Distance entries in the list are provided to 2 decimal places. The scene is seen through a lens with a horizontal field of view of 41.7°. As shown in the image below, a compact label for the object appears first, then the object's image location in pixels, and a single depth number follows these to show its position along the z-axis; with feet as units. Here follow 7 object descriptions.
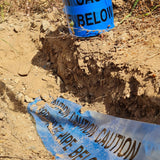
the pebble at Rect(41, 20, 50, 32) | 11.70
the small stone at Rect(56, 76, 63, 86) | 10.61
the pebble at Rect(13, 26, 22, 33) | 12.35
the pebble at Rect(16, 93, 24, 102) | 10.14
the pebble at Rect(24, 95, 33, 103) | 10.04
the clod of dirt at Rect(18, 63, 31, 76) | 11.18
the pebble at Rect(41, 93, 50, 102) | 9.99
